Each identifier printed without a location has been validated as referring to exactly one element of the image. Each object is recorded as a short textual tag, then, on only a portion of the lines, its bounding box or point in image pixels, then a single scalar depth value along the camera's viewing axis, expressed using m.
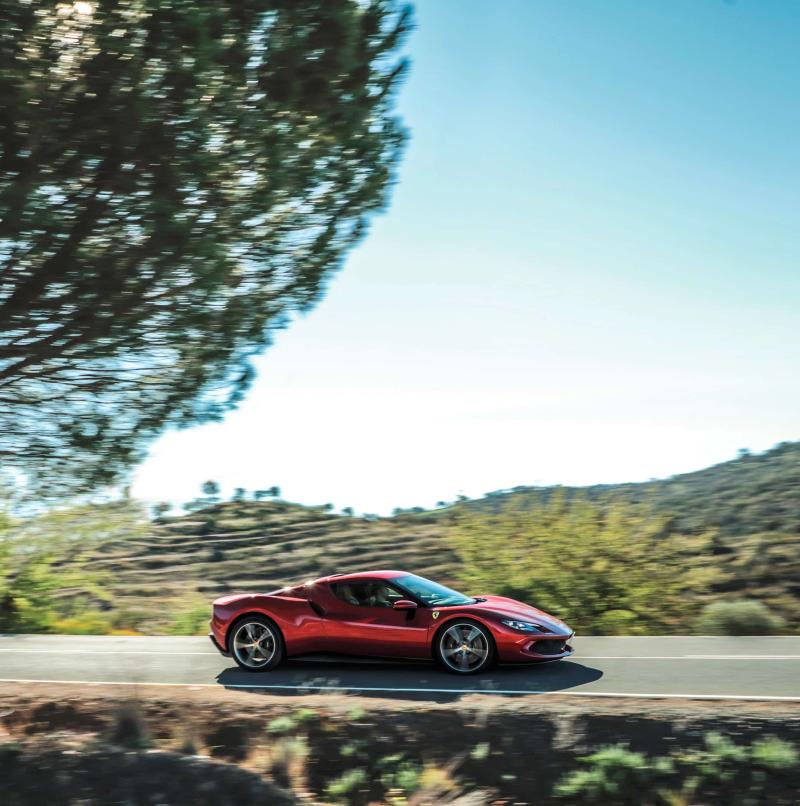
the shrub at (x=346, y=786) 8.27
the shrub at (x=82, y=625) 20.91
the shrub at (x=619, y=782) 7.55
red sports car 10.45
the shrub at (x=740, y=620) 14.86
